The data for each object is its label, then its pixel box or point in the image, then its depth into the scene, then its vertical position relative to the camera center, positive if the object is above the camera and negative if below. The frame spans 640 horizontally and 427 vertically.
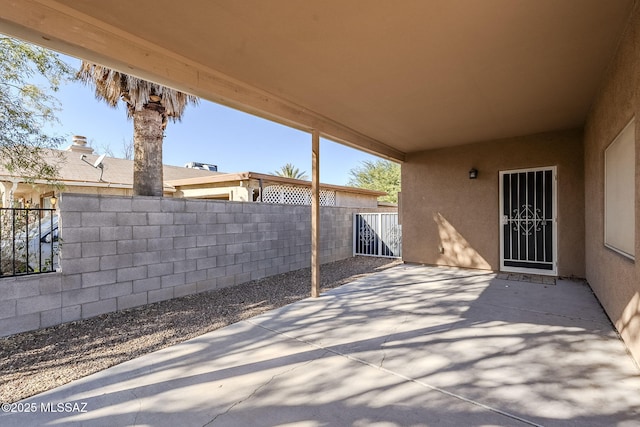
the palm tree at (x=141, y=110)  4.88 +1.76
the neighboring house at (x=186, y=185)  8.57 +0.99
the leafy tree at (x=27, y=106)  3.47 +1.32
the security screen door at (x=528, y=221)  5.71 -0.10
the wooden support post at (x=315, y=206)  4.60 +0.16
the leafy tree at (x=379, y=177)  21.94 +3.01
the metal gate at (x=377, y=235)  8.56 -0.54
